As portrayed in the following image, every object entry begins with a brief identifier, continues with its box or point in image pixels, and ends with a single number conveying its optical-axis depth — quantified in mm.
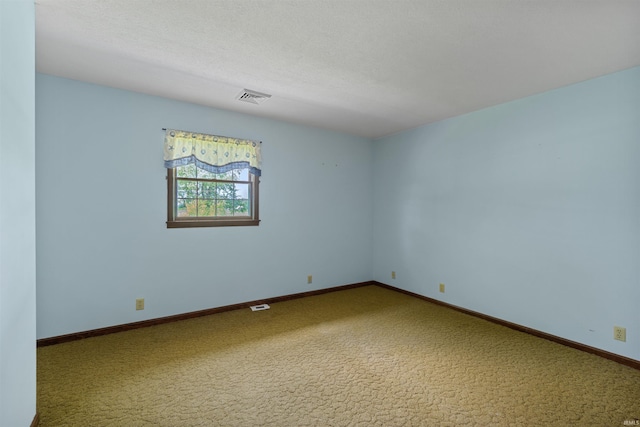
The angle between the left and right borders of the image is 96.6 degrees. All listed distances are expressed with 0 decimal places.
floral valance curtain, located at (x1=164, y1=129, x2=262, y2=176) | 3195
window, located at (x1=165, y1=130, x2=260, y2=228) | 3246
